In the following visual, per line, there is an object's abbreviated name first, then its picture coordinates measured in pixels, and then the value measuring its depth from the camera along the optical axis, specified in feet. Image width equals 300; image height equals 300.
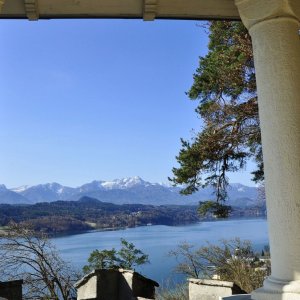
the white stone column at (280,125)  10.02
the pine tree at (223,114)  30.80
